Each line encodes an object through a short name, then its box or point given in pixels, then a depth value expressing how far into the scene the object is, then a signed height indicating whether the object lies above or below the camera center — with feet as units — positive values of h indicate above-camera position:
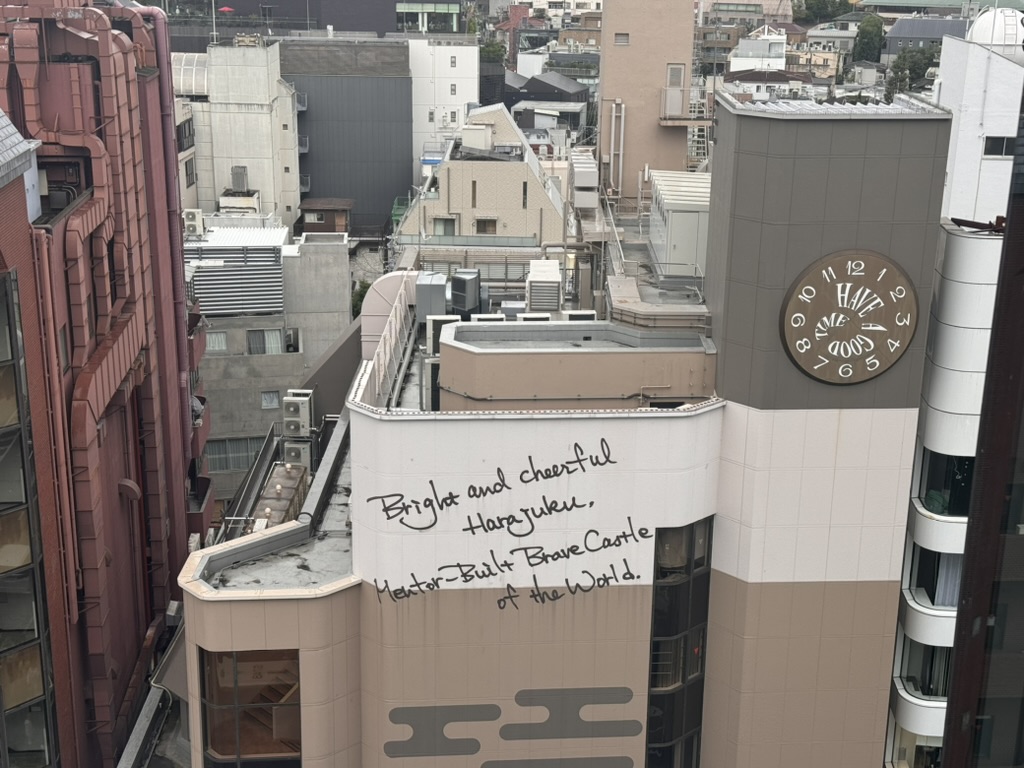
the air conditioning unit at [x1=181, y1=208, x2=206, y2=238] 232.73 -33.02
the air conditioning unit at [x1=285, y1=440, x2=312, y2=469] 139.74 -44.13
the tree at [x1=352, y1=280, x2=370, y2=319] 297.94 -59.10
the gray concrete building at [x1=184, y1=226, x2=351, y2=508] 220.84 -48.68
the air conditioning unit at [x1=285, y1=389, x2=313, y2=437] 138.41 -39.99
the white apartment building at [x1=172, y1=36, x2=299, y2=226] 334.85 -19.29
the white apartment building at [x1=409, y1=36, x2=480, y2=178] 412.57 -13.38
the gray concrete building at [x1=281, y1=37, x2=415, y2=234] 390.83 -26.17
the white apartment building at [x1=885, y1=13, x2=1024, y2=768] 93.40 -32.79
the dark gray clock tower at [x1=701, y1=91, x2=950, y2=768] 87.45 -25.33
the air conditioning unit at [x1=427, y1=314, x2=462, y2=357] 112.91 -24.96
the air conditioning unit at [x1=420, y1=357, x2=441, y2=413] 107.24 -28.30
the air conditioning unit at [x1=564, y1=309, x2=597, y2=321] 116.26 -24.12
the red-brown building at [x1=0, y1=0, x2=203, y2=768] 108.27 -33.36
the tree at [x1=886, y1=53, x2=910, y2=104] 454.15 -7.64
